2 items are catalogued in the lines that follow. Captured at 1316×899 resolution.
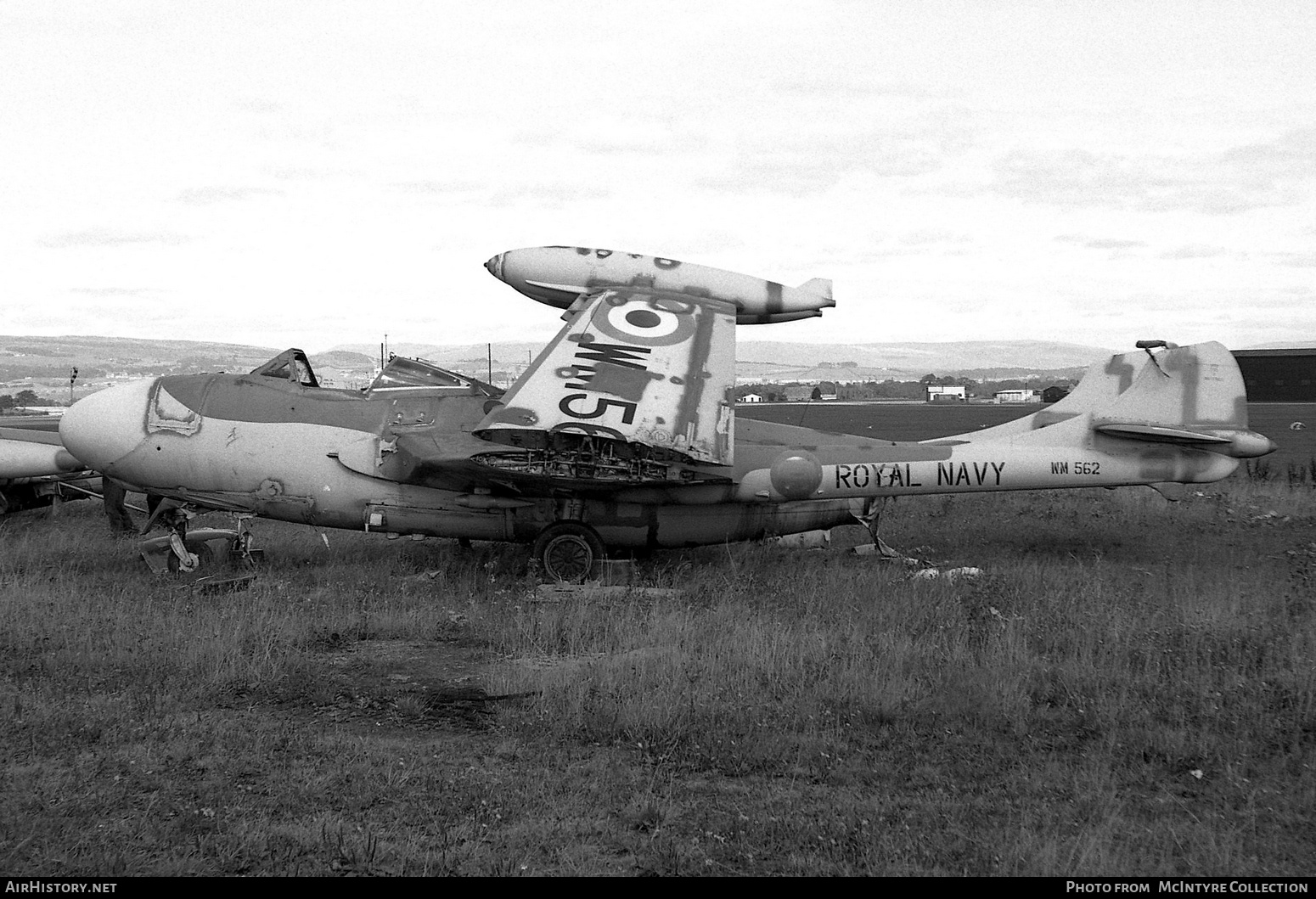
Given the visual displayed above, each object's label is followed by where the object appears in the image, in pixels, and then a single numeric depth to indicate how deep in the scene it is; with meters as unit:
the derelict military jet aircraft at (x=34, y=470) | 14.81
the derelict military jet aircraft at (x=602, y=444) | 10.51
